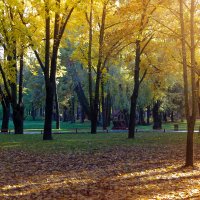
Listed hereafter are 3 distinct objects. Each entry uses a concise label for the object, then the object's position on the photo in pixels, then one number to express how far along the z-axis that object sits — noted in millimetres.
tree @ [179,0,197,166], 12586
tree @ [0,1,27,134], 23406
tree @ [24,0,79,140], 22734
